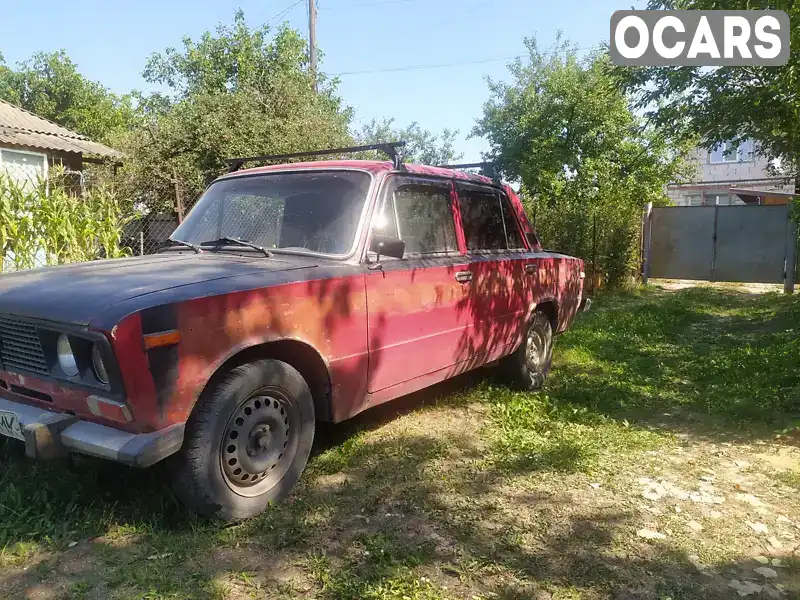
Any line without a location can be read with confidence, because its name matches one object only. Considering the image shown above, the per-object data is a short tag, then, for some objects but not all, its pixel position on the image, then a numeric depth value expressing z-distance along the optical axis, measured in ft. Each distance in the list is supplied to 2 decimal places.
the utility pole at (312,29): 60.23
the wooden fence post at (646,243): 50.37
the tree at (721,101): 28.17
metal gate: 46.55
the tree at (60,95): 121.90
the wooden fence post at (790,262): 44.65
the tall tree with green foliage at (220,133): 43.24
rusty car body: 8.40
